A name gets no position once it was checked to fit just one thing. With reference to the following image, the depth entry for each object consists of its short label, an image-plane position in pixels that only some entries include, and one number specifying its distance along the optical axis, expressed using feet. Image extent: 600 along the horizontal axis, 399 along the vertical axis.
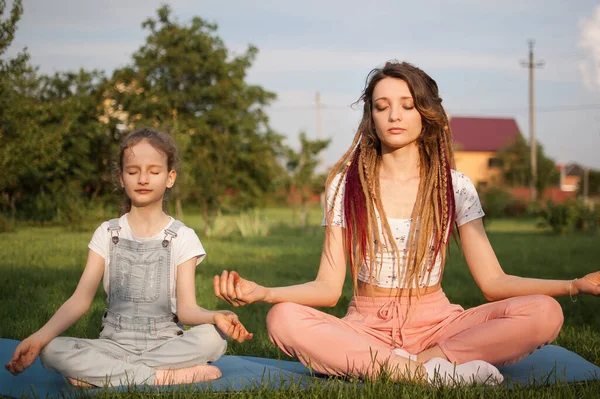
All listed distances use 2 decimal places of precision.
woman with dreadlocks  10.17
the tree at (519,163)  116.20
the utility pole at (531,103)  105.19
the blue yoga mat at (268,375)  9.82
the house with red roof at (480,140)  149.79
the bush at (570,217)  58.70
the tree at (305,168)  55.42
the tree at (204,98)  58.18
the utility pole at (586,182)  132.33
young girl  10.06
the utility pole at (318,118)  121.49
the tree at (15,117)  23.36
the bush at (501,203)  87.66
